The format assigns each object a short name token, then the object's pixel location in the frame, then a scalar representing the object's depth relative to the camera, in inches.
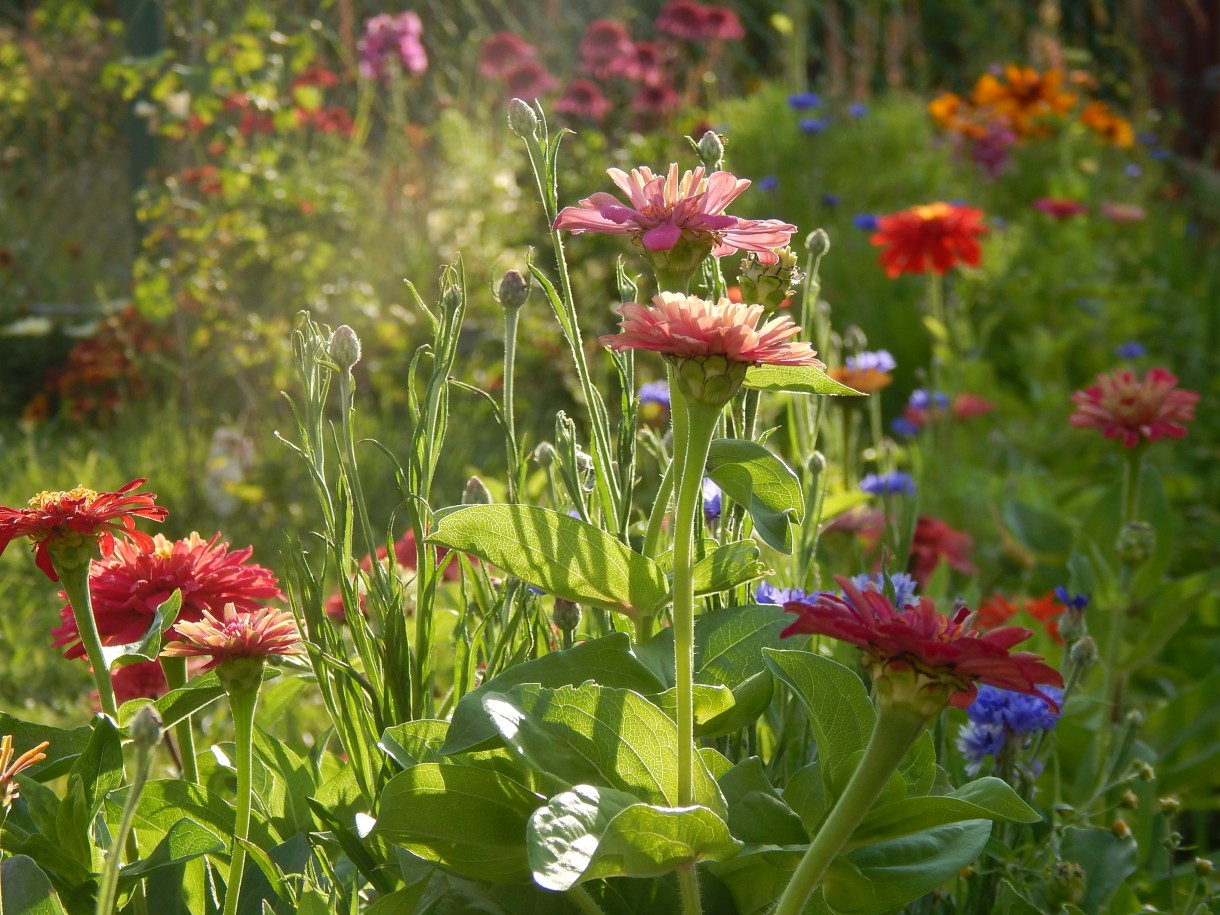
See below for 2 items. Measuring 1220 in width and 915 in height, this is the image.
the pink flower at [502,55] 154.8
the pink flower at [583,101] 136.5
